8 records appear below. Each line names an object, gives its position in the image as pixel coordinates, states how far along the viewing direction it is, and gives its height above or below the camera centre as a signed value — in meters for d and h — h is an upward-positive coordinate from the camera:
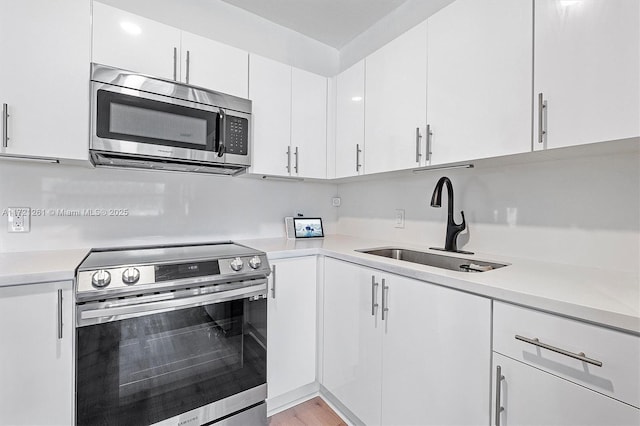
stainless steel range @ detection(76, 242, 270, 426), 1.16 -0.57
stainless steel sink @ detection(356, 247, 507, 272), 1.44 -0.25
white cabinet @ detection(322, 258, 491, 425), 1.03 -0.58
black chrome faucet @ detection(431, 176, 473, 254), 1.64 -0.03
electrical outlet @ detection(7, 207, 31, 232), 1.49 -0.06
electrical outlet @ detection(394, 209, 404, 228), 2.08 -0.03
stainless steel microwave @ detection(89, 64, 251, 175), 1.39 +0.44
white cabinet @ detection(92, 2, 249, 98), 1.42 +0.83
